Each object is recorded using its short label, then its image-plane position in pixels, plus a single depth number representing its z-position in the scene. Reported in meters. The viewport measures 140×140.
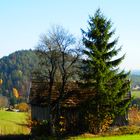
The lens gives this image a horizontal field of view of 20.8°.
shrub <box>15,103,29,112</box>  125.58
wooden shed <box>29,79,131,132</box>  38.97
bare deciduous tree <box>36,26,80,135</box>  36.47
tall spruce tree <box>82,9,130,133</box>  35.84
